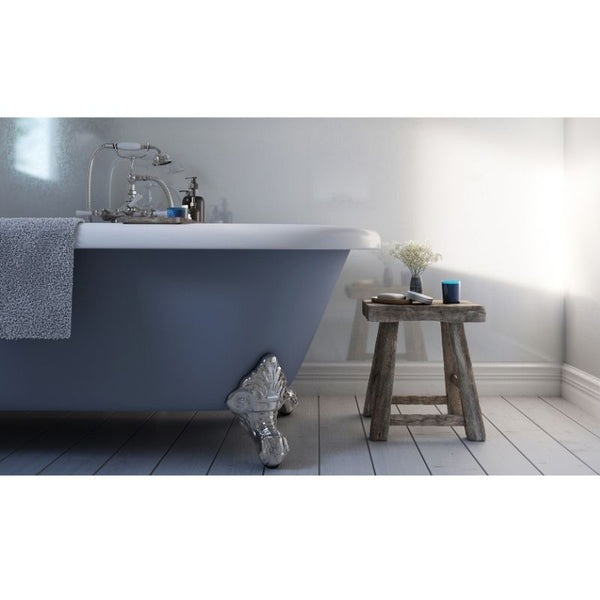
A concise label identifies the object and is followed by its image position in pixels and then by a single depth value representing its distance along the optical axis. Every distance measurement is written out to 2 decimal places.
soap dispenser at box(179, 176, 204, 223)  2.80
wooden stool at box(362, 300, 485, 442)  2.29
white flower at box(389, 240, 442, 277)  2.64
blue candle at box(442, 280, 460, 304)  2.44
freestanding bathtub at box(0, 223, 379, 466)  1.87
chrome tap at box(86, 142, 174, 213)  2.69
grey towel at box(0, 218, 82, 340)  1.86
